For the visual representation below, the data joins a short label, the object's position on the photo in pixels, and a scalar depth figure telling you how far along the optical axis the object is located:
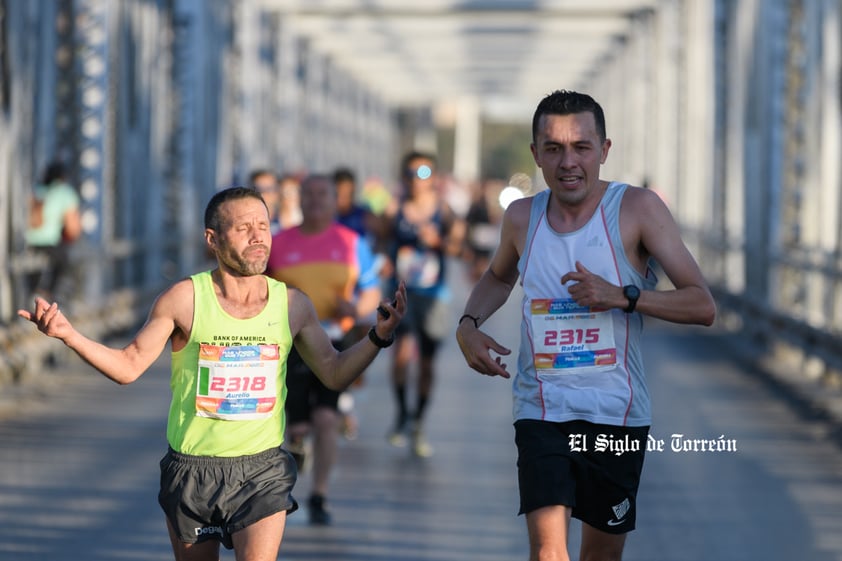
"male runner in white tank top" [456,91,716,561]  11.17
